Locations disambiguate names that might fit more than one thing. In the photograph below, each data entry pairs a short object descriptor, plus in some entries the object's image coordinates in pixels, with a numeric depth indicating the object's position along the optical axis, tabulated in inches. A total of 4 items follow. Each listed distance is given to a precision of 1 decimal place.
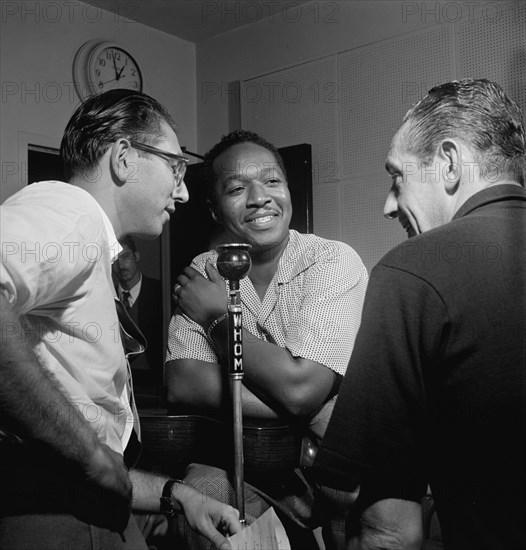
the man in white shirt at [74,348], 39.0
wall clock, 170.1
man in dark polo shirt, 41.7
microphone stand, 64.8
